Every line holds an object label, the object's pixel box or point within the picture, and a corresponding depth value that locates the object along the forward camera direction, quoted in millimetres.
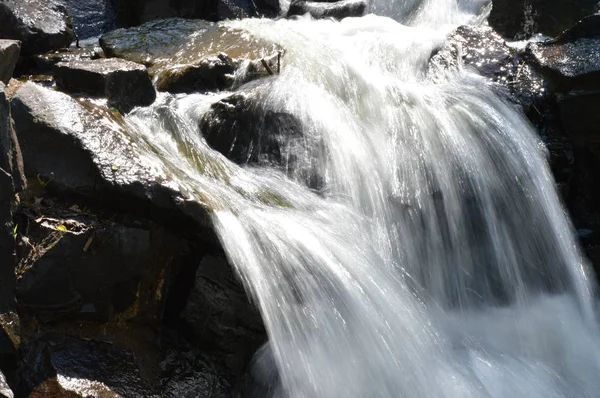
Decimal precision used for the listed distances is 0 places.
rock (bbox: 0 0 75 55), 6383
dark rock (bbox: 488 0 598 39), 7500
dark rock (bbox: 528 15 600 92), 5914
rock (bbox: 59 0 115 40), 8984
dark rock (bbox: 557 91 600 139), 5723
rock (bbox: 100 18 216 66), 6426
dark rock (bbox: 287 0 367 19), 8844
